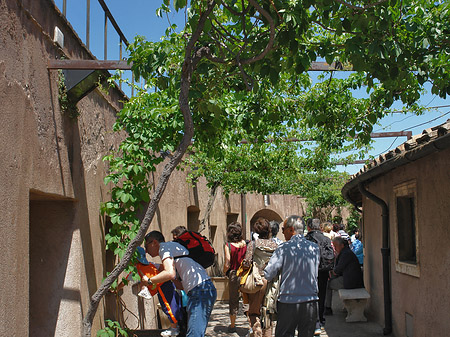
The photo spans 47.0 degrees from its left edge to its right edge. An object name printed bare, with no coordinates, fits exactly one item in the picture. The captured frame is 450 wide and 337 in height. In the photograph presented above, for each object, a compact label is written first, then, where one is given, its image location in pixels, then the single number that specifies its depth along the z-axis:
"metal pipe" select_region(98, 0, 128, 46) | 6.67
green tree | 4.37
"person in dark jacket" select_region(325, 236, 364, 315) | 8.77
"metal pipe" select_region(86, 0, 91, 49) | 6.18
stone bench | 8.49
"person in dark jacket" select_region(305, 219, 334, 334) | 7.98
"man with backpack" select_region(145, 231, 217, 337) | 4.66
